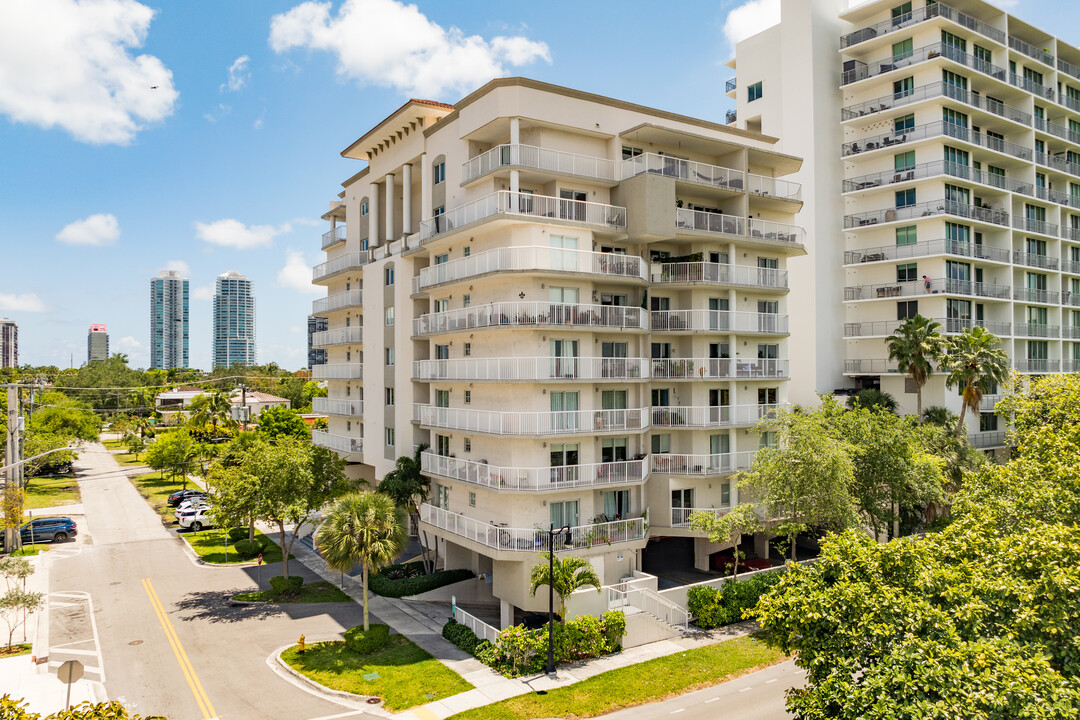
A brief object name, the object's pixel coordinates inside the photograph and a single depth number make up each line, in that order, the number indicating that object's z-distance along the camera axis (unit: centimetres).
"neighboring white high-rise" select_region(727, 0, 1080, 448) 4875
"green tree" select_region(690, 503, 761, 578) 3022
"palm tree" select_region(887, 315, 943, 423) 4281
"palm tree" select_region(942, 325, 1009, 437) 4184
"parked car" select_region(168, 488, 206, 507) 5531
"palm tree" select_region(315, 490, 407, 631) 2783
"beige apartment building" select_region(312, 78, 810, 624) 3097
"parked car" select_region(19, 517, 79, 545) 4369
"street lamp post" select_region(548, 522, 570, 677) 2368
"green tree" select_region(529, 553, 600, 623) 2672
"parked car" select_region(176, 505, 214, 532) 4806
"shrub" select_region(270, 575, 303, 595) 3425
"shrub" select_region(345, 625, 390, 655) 2692
